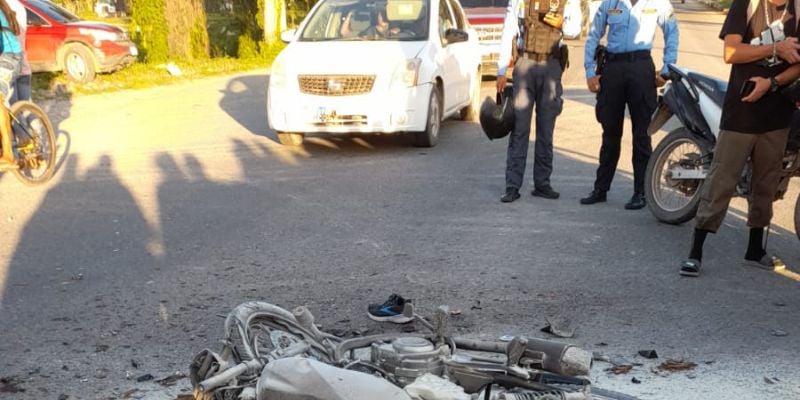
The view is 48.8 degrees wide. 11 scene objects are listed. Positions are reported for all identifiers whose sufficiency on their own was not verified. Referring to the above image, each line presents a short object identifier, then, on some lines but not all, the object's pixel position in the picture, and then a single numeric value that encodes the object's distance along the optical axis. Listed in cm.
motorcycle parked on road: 660
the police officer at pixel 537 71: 775
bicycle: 860
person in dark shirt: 529
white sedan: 1023
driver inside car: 1110
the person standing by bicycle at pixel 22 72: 884
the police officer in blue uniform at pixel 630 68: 726
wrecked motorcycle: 278
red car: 1866
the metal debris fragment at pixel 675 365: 433
